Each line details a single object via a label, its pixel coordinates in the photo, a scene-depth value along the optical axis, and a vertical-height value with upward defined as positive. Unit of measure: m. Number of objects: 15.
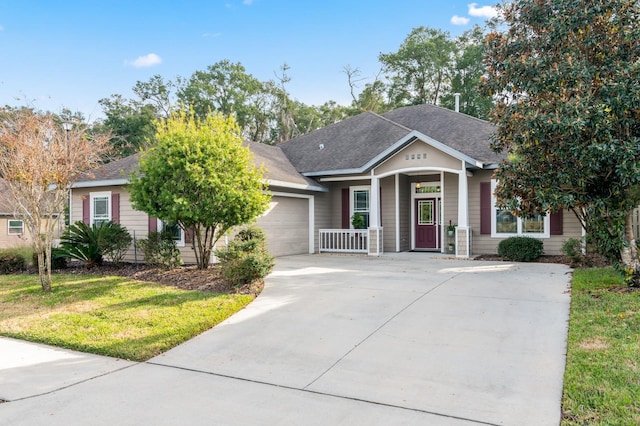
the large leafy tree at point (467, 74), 28.73 +10.32
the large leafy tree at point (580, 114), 6.86 +1.77
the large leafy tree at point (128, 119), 30.62 +7.70
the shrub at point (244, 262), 8.13 -0.81
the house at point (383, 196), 12.91 +0.85
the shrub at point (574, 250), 10.65 -0.81
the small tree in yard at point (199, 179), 9.17 +0.95
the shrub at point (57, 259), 11.44 -1.03
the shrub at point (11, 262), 12.01 -1.12
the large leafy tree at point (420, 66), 31.14 +11.57
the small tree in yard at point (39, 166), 8.10 +1.12
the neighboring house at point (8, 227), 22.67 -0.25
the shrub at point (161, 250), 10.78 -0.74
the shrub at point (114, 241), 11.21 -0.51
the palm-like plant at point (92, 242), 11.27 -0.54
